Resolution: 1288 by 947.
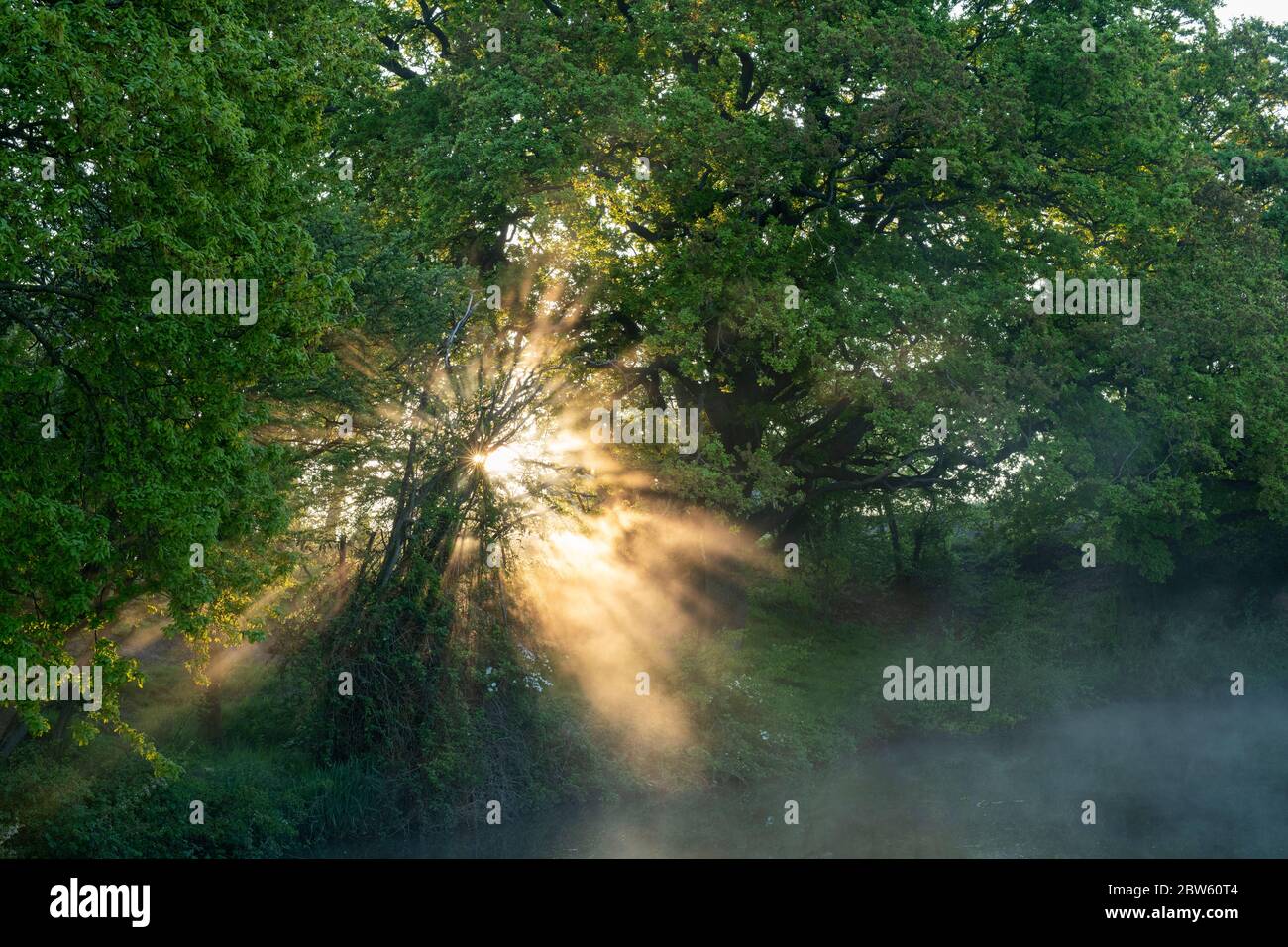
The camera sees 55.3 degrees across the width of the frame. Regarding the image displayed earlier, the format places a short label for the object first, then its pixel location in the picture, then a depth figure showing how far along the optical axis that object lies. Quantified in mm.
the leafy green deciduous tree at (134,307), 11281
